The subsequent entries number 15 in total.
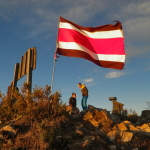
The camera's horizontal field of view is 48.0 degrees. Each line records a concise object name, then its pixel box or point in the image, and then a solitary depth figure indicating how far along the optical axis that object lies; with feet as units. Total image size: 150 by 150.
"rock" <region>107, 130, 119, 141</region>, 23.18
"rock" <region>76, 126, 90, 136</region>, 22.33
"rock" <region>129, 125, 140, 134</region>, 26.51
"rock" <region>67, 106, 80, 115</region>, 29.31
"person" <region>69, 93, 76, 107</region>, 37.96
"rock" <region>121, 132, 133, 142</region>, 23.09
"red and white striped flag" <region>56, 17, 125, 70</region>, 33.27
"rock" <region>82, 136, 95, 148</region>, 19.65
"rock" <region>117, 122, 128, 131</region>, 26.12
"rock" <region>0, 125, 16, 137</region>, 21.70
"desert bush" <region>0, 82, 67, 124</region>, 24.71
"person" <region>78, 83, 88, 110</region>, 37.73
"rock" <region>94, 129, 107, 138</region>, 23.85
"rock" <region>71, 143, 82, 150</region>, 19.38
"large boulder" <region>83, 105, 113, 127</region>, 26.55
